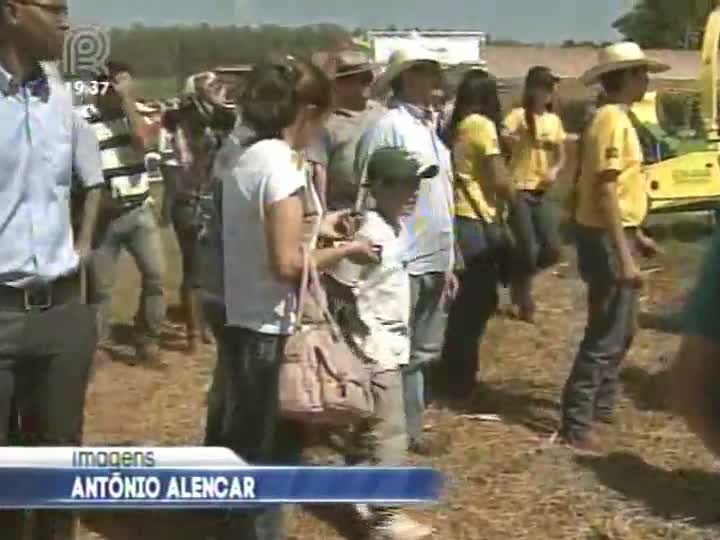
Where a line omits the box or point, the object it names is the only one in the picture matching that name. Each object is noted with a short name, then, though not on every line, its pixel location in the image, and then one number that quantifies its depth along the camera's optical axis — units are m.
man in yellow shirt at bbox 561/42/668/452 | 5.21
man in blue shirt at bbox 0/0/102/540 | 3.43
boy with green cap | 4.46
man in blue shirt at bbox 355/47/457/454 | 5.12
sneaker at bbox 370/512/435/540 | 4.60
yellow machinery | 11.69
